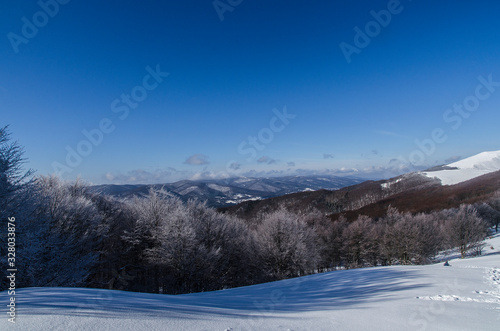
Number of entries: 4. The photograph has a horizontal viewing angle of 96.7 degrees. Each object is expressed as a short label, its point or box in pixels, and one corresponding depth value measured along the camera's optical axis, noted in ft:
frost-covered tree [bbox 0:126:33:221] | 42.01
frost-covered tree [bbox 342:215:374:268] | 154.20
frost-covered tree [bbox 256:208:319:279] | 97.76
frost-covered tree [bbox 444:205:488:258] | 141.59
